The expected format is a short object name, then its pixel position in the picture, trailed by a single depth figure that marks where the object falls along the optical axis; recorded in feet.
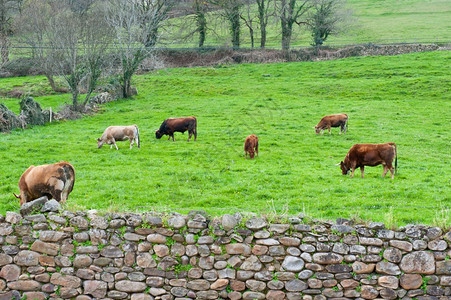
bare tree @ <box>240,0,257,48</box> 185.57
